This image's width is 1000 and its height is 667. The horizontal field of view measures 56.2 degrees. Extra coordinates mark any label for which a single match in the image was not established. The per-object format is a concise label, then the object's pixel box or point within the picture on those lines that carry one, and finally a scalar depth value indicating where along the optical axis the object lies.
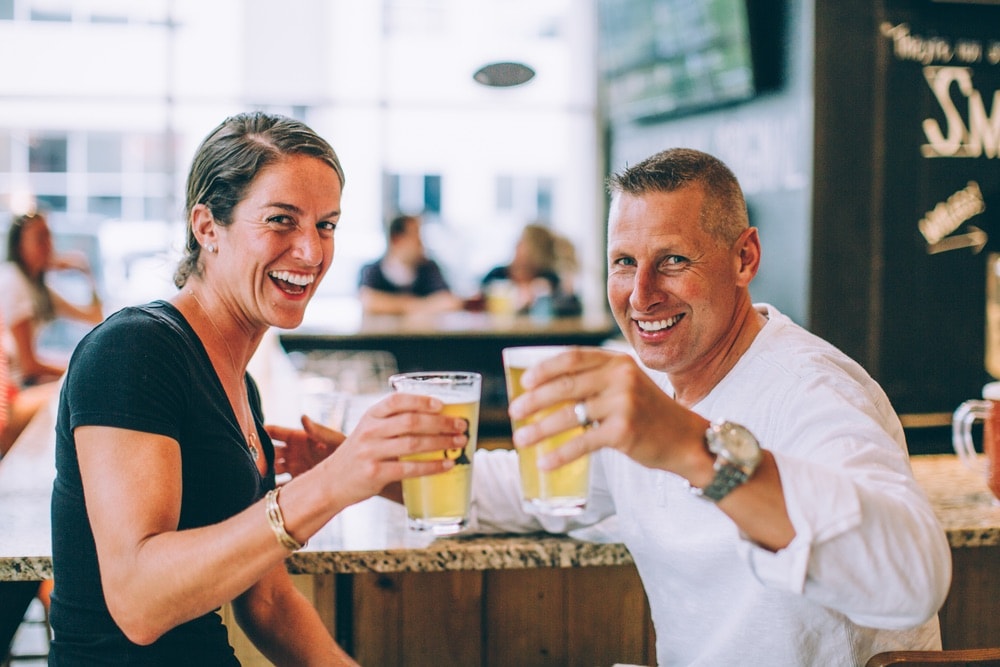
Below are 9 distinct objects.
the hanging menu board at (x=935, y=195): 4.09
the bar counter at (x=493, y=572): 1.59
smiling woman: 1.15
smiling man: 1.00
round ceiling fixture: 2.28
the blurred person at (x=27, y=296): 5.19
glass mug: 1.82
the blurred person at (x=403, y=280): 6.73
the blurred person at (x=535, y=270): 6.87
